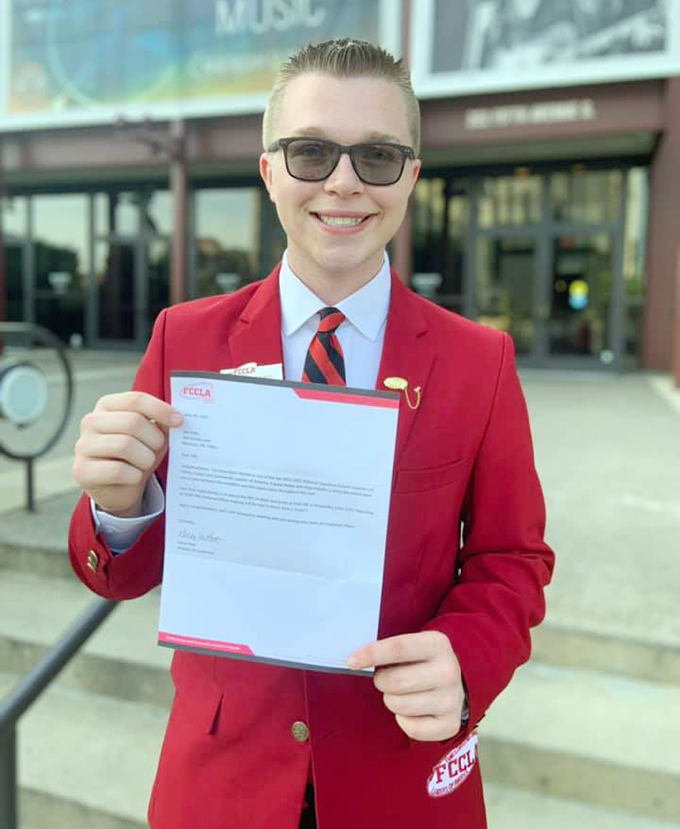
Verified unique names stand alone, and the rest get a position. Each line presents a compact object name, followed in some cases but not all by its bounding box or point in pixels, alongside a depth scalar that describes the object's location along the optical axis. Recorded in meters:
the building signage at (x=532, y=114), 11.97
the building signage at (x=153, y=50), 12.77
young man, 1.17
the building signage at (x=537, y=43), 11.06
